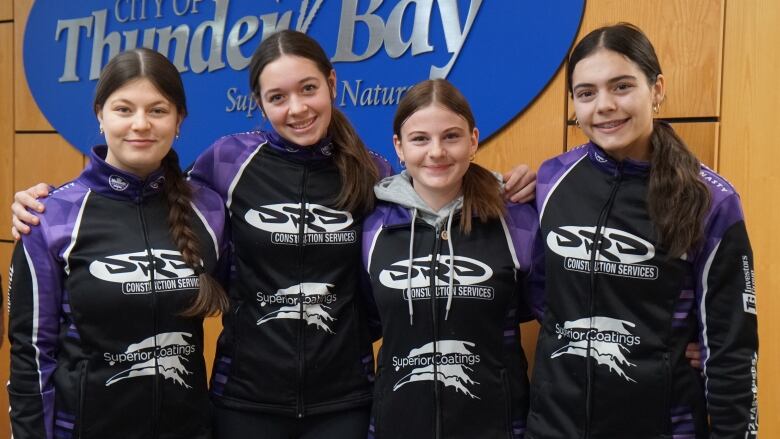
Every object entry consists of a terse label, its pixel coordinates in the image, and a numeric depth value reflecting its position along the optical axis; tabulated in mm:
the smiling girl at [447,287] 1985
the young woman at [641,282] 1776
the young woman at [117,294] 1909
